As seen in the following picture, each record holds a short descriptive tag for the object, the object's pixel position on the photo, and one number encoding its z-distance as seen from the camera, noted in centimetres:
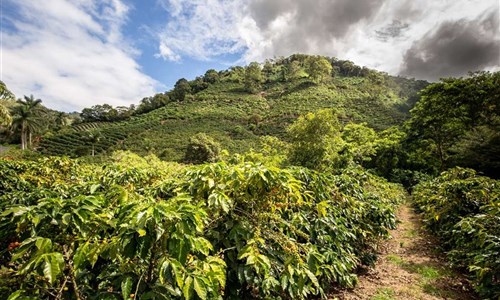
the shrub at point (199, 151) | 3316
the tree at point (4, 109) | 1625
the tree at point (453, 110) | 2178
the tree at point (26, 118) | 4550
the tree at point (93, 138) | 4603
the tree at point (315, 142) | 1512
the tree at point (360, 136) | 2239
